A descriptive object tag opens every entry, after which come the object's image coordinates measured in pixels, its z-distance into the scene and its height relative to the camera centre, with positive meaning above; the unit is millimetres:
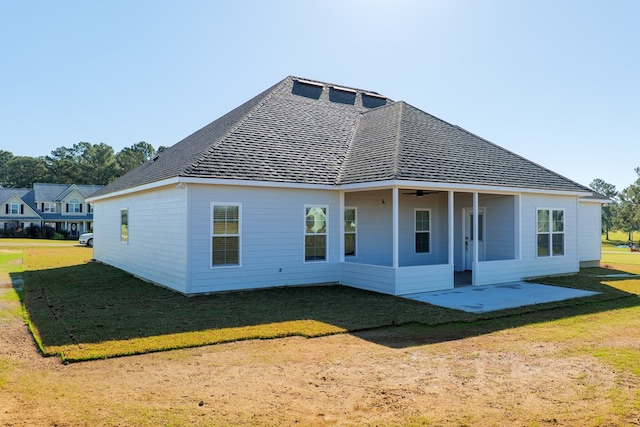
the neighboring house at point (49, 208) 53906 +1935
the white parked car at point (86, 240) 36762 -1317
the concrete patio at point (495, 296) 9984 -1757
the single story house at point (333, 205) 11406 +574
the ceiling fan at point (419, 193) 14238 +1016
